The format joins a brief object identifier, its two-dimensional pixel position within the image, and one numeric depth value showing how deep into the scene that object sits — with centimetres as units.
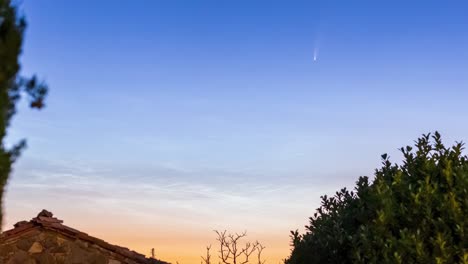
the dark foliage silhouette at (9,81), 988
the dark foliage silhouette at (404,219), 1299
